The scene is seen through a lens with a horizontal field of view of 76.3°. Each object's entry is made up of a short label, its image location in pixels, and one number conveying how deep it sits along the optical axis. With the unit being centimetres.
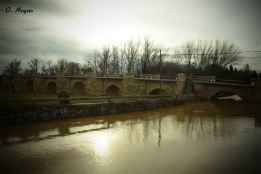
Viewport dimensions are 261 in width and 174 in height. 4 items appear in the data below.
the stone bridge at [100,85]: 1670
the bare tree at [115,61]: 3894
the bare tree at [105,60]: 3844
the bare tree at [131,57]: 3518
